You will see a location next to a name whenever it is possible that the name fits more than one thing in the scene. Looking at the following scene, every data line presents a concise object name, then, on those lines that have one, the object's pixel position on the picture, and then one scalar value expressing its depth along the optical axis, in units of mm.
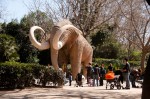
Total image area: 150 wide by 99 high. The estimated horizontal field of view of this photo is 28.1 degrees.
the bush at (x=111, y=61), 39550
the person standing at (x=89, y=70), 17422
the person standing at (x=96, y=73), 16964
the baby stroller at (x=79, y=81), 16094
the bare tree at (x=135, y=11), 27930
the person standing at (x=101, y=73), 17719
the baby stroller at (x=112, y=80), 14922
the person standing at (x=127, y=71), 15046
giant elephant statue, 15969
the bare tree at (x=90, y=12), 30328
